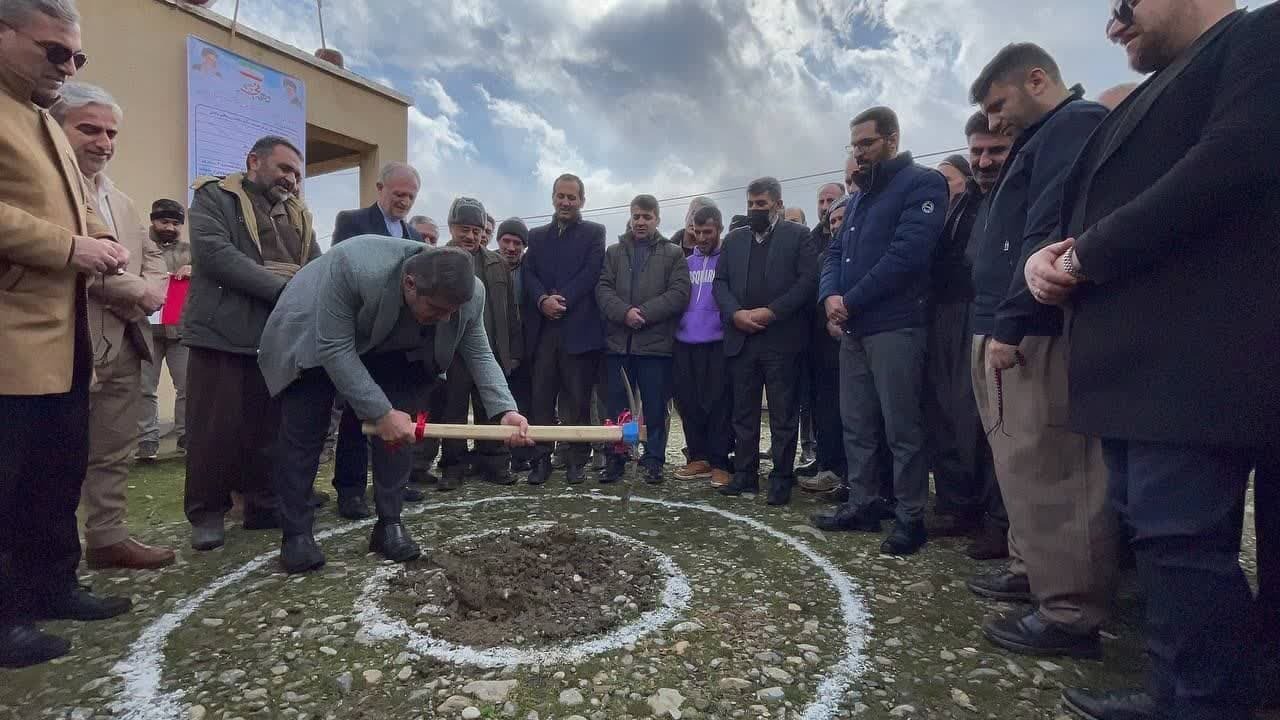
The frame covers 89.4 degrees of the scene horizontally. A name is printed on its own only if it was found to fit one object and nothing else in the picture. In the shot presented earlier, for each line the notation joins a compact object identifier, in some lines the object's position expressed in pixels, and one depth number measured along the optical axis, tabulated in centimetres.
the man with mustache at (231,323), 381
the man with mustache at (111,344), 318
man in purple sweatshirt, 547
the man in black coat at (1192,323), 177
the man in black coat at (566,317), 552
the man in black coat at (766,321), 496
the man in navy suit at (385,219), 451
